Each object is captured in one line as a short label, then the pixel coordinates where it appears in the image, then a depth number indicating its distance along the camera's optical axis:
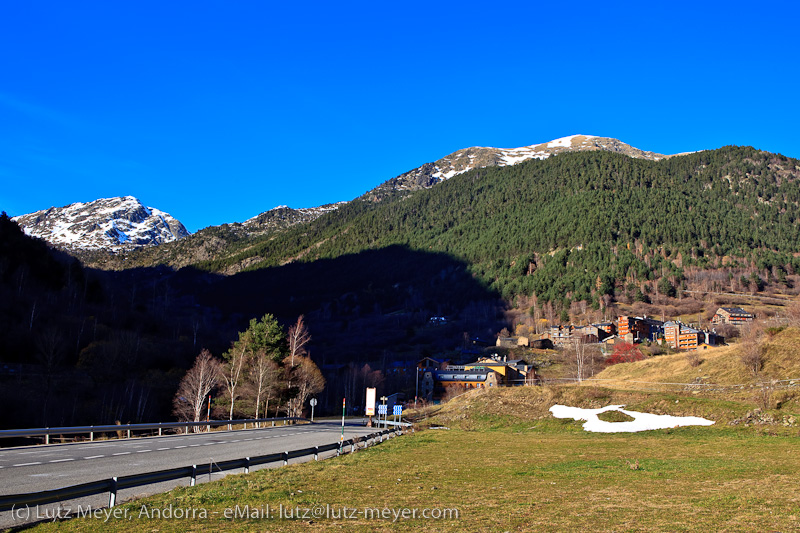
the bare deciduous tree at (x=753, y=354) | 46.34
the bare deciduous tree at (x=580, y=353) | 96.53
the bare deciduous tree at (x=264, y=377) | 53.38
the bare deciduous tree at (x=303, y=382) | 64.69
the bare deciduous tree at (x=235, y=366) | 54.73
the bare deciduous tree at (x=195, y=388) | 55.30
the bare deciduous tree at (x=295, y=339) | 66.44
